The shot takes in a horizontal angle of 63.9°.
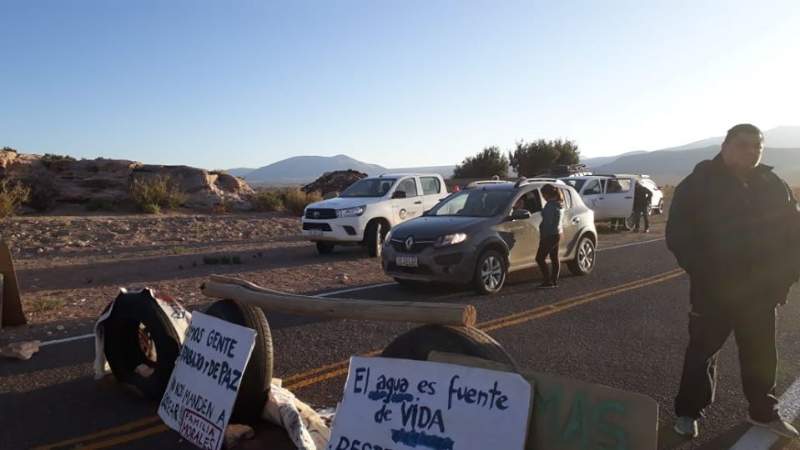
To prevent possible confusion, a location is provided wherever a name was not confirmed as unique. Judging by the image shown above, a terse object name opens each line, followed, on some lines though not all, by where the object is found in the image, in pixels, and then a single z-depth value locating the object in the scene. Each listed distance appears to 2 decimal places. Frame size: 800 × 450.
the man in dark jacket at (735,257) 4.13
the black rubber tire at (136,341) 4.77
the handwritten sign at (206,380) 3.82
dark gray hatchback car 9.34
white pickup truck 14.34
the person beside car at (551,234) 10.06
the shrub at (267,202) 26.80
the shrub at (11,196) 19.08
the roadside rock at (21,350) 6.09
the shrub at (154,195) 23.59
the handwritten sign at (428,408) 2.83
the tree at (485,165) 51.19
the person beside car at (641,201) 22.02
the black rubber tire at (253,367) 4.29
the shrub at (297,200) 26.22
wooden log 3.37
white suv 21.48
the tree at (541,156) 54.56
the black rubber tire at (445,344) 3.29
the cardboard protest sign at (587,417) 2.66
